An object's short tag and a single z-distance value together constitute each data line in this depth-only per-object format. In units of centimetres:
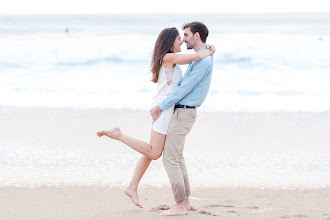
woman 714
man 706
